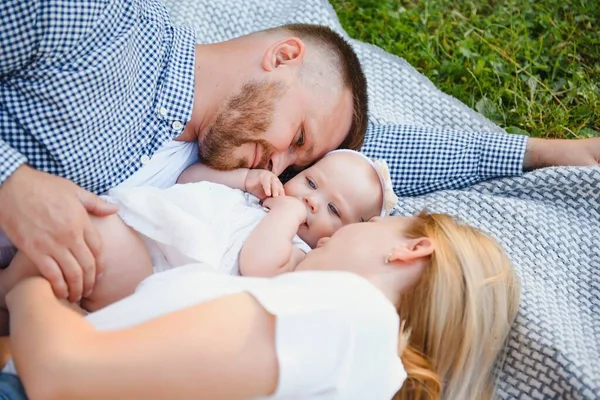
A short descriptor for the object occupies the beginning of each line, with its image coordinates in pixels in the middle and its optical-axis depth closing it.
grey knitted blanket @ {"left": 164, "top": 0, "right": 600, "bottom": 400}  2.17
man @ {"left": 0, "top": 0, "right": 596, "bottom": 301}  1.89
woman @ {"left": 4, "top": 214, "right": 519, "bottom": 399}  1.51
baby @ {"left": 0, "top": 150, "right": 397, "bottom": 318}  1.98
